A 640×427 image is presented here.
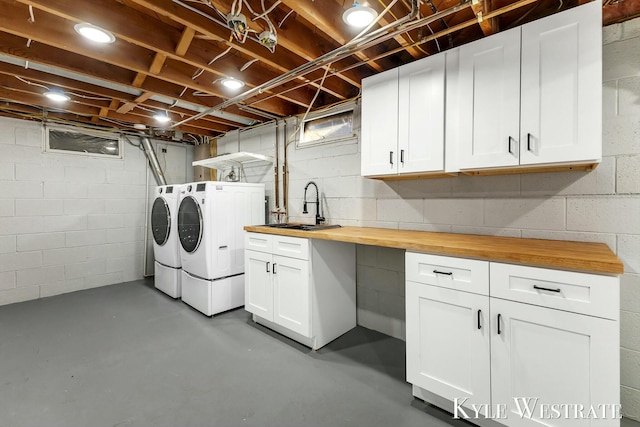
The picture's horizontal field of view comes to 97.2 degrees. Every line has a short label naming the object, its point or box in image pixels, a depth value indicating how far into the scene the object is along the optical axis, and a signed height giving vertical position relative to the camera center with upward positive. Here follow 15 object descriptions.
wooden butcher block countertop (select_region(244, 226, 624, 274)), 1.23 -0.21
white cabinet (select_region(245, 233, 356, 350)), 2.37 -0.69
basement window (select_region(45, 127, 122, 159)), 3.80 +0.99
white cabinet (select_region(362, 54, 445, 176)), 1.97 +0.68
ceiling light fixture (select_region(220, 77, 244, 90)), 2.49 +1.17
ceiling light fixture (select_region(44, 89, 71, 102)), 2.74 +1.15
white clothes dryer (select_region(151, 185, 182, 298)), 3.60 -0.37
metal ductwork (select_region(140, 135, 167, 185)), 4.51 +0.85
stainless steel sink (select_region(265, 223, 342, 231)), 2.69 -0.16
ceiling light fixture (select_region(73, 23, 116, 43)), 1.77 +1.16
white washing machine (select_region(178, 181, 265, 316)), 3.10 -0.32
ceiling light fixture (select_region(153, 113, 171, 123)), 3.56 +1.20
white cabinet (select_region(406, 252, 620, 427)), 1.22 -0.67
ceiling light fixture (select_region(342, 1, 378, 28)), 1.50 +1.09
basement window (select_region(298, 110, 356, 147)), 2.95 +0.91
